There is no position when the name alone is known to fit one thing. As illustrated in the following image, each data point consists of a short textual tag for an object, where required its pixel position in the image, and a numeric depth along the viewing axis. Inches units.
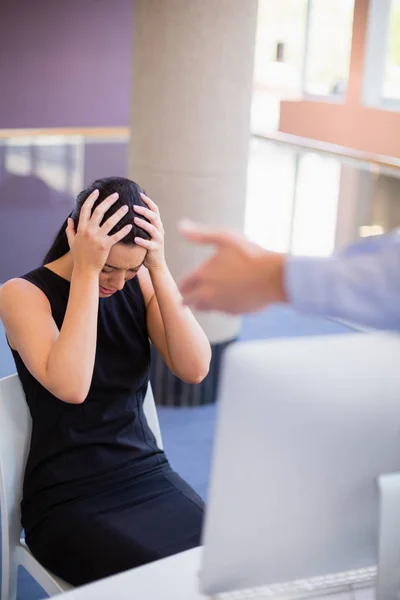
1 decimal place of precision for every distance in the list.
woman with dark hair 65.2
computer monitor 37.9
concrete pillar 138.5
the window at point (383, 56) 289.1
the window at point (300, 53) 317.1
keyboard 41.5
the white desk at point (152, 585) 46.2
